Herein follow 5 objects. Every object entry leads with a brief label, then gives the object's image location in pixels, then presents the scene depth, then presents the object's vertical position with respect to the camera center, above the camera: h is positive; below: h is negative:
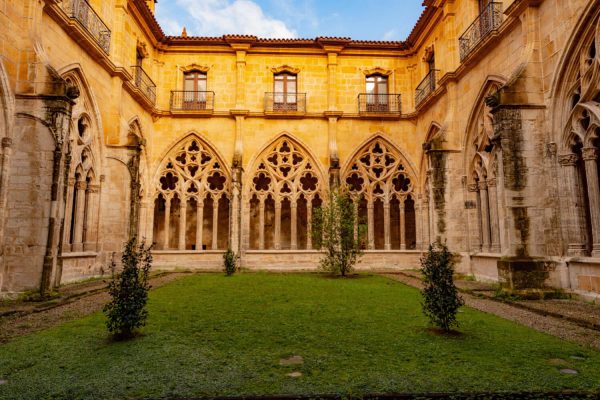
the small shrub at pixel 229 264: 12.50 -0.52
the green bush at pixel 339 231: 11.95 +0.51
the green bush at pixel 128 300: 4.43 -0.60
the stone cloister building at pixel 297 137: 7.62 +3.18
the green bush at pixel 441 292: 4.72 -0.54
